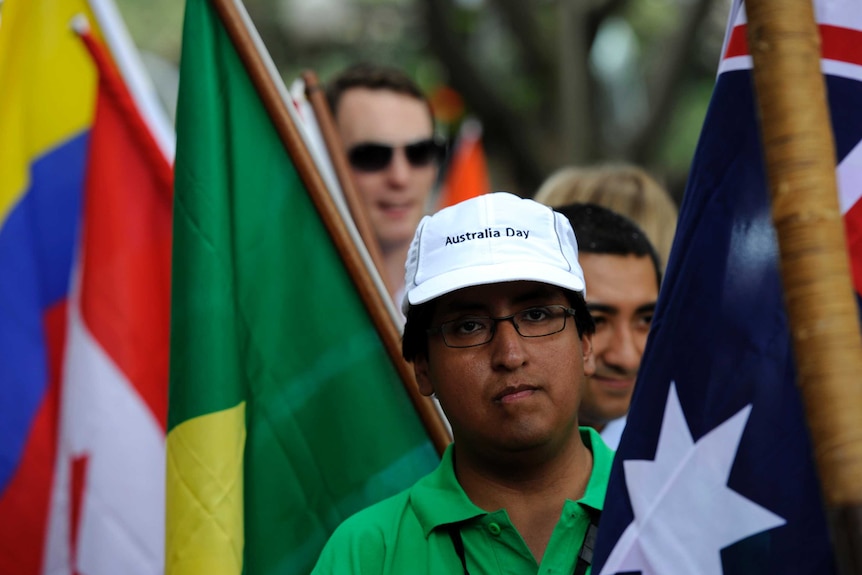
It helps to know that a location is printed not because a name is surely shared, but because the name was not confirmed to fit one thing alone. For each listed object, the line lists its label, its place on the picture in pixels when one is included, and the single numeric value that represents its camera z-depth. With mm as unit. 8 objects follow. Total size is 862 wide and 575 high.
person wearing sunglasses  9516
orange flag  15000
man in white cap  4820
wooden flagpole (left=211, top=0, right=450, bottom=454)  6695
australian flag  3855
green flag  6109
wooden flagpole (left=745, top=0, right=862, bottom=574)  3104
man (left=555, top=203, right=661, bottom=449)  6816
